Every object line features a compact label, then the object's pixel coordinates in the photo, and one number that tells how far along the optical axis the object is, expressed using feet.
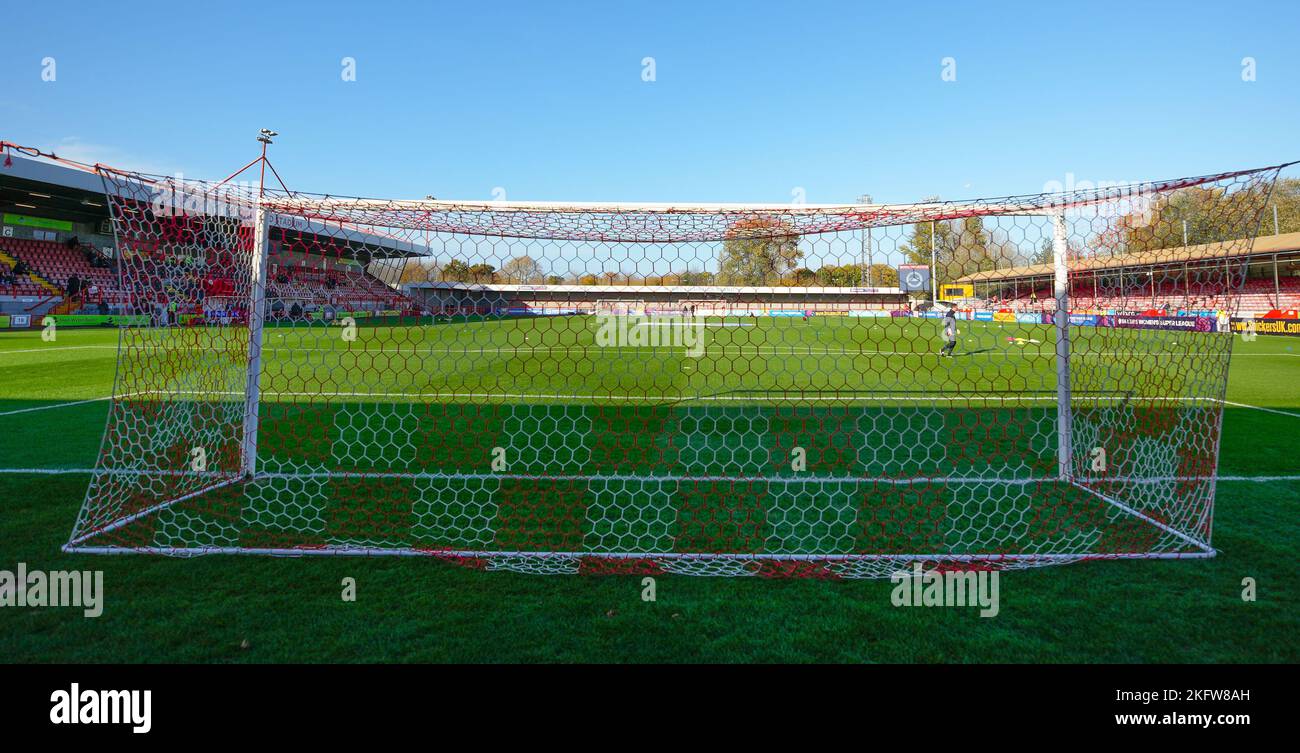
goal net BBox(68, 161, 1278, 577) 12.35
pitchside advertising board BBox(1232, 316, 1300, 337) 82.89
